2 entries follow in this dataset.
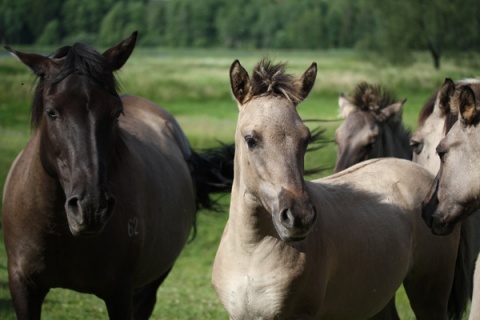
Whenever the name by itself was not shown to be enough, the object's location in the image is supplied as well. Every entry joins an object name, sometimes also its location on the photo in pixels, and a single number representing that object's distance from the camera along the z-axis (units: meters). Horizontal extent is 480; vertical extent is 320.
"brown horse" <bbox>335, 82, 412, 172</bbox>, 15.76
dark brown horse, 9.12
